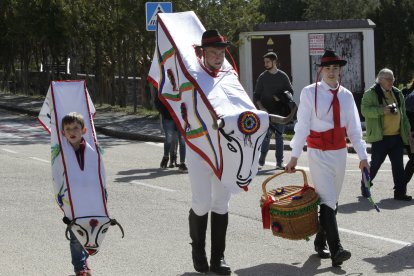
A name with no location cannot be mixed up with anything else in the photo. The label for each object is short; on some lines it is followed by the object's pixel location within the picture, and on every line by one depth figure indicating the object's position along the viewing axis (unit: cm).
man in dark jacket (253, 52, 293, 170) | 1498
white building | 2475
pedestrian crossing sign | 2081
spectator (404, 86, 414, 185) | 1180
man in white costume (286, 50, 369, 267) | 809
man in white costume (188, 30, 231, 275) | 760
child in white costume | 713
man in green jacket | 1187
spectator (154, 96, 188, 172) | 1488
